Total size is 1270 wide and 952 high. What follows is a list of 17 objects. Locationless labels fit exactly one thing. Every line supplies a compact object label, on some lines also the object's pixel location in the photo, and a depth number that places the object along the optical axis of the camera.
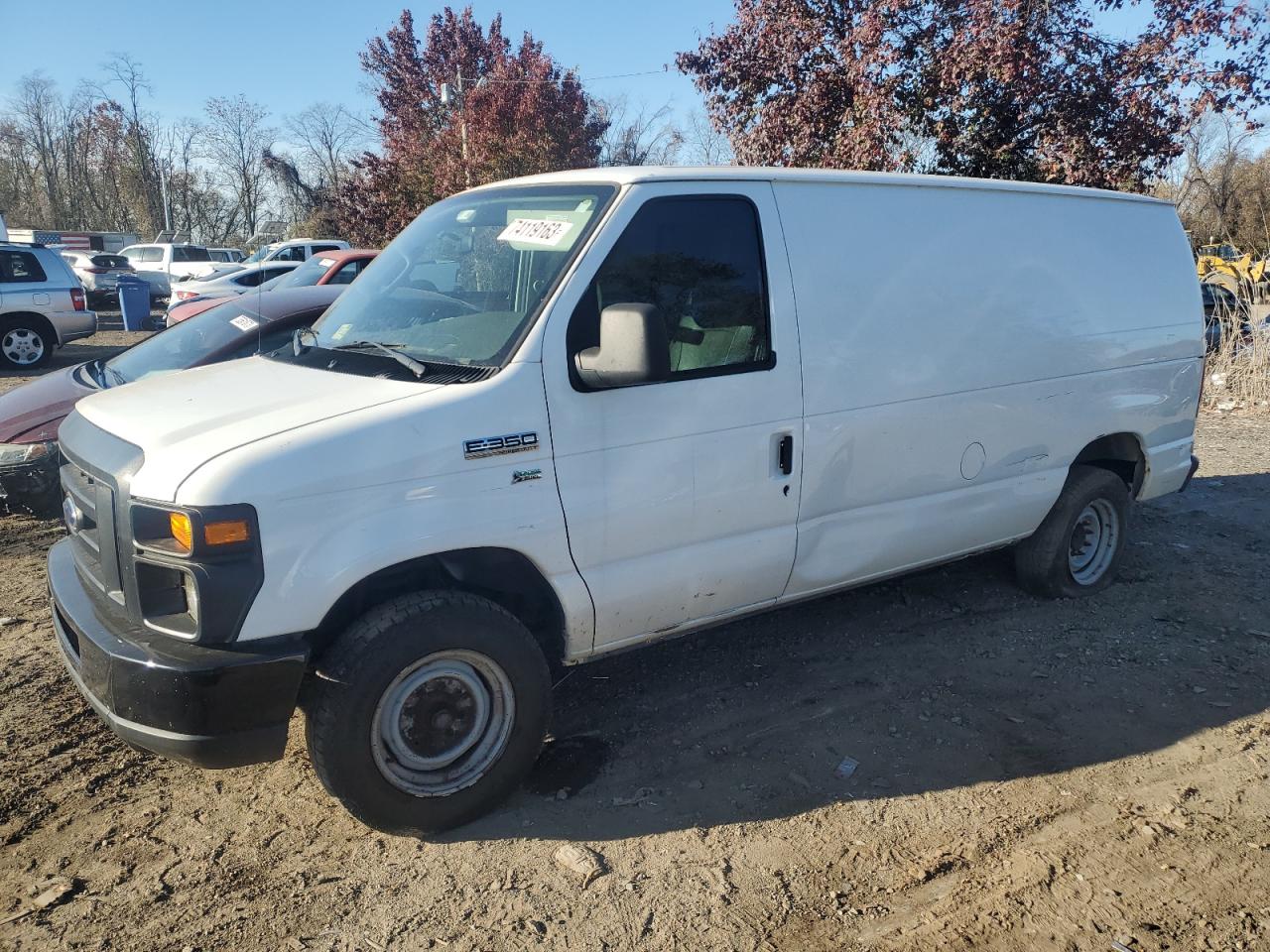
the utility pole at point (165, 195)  44.06
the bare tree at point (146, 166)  45.47
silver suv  14.25
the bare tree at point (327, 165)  43.69
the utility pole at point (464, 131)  19.53
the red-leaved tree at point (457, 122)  20.25
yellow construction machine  11.84
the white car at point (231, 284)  15.41
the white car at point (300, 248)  23.36
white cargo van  2.85
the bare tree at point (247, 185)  44.06
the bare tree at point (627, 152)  28.14
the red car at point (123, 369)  6.00
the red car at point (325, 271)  12.03
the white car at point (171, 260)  28.13
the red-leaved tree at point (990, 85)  9.27
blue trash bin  17.36
